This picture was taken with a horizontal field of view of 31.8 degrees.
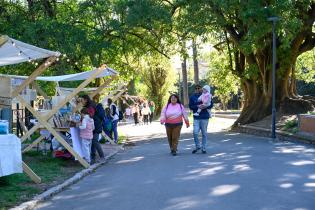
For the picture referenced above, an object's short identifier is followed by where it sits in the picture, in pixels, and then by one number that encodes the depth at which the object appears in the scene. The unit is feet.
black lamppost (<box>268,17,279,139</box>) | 67.58
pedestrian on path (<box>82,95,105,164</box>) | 43.86
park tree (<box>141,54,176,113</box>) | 170.30
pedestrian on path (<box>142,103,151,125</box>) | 124.16
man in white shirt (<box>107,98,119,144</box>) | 65.72
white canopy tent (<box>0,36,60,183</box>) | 28.50
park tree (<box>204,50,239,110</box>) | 110.93
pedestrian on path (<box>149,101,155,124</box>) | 137.15
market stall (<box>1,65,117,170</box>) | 37.78
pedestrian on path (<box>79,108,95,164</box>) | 42.29
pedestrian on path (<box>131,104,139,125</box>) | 124.23
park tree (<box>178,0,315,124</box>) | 69.77
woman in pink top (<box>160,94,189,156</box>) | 47.93
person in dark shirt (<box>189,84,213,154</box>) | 47.53
